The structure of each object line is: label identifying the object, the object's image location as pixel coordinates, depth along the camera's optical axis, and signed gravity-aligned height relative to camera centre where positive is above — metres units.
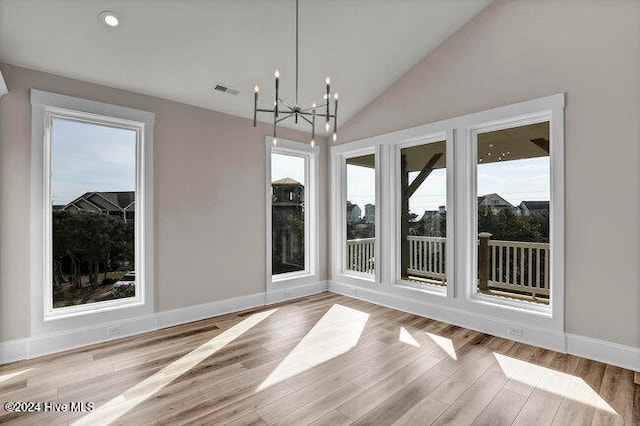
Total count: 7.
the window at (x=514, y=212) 3.44 -0.01
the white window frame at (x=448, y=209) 3.94 +0.03
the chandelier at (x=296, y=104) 4.47 +1.49
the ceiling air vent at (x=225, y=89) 3.83 +1.49
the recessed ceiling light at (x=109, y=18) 2.71 +1.66
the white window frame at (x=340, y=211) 5.46 +0.01
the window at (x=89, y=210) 3.12 +0.02
